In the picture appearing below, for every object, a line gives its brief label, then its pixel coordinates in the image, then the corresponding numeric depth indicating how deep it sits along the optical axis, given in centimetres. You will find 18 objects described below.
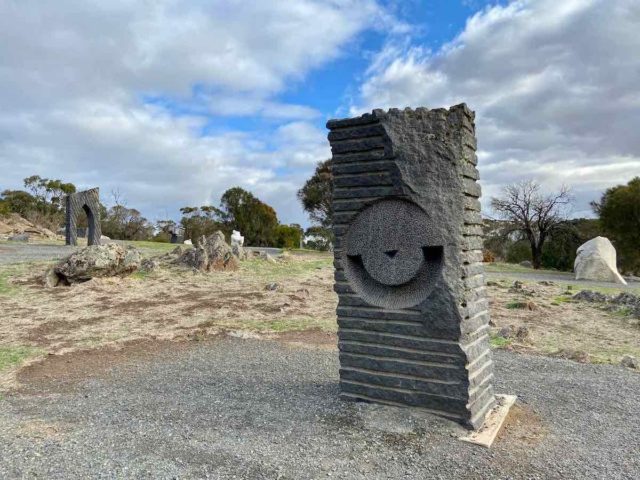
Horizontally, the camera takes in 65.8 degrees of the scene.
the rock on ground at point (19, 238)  2369
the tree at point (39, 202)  3547
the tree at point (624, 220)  2520
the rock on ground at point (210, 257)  1545
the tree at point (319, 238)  3478
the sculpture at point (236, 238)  2301
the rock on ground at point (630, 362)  704
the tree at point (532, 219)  2894
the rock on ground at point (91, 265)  1273
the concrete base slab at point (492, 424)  428
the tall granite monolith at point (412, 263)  455
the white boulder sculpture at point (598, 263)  1988
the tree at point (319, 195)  3203
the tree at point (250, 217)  3869
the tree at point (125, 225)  3788
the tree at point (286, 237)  3888
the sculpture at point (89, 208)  2047
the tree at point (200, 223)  3884
